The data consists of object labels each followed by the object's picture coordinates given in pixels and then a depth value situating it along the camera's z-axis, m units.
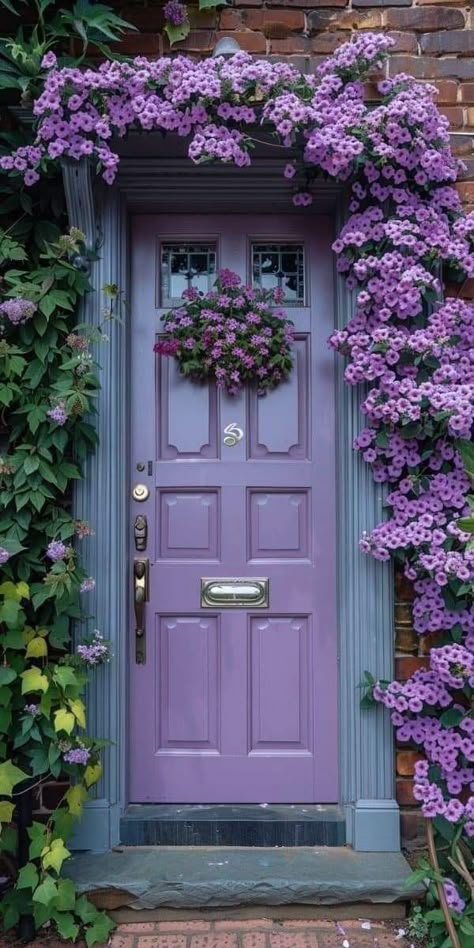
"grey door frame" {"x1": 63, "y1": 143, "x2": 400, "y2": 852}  2.49
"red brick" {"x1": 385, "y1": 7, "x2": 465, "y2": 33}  2.56
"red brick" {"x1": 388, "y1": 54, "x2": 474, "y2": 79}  2.55
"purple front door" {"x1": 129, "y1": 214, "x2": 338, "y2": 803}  2.63
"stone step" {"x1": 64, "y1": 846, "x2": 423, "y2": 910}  2.27
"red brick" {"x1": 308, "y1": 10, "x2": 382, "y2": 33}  2.56
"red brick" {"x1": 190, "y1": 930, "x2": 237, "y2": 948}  2.21
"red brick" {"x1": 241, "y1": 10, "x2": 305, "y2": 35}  2.55
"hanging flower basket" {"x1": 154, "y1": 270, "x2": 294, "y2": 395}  2.58
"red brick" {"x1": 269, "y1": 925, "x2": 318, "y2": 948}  2.20
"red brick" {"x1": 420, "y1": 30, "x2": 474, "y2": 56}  2.57
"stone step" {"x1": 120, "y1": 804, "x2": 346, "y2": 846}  2.52
